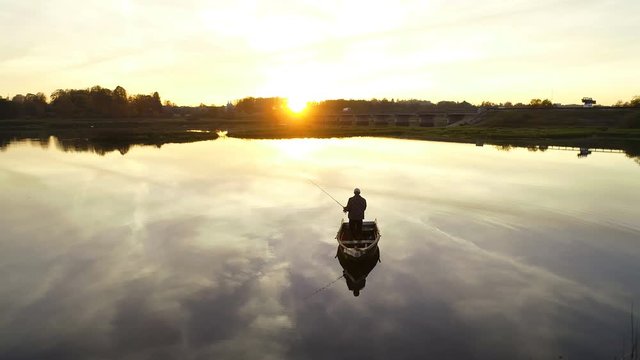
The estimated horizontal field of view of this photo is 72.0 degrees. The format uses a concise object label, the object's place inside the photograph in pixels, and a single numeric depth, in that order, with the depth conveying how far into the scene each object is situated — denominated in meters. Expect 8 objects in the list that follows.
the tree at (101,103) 191.79
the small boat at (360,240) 21.69
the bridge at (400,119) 160.88
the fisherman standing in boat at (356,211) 23.27
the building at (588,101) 156.75
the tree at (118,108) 195.71
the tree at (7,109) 170.50
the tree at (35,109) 186.68
